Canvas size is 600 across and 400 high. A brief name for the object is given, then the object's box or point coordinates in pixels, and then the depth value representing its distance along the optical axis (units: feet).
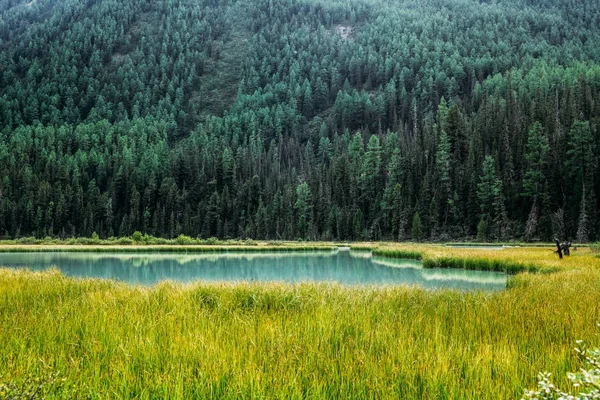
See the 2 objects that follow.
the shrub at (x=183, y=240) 245.04
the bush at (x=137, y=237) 256.23
